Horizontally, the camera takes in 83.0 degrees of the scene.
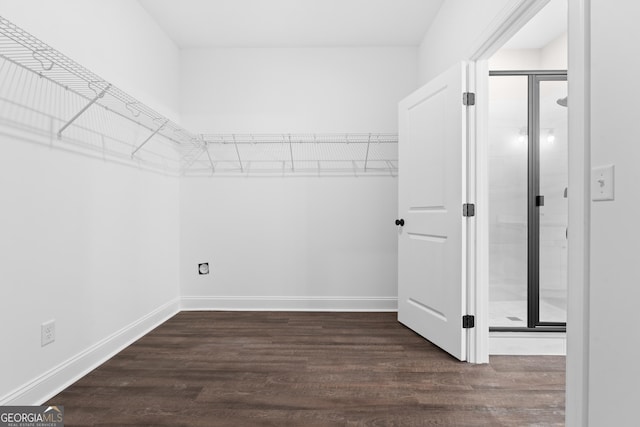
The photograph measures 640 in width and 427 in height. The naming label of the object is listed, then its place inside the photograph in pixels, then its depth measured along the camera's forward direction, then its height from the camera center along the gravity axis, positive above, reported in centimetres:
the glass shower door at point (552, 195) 306 +10
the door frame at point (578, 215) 131 -3
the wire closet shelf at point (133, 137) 175 +57
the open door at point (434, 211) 246 -3
